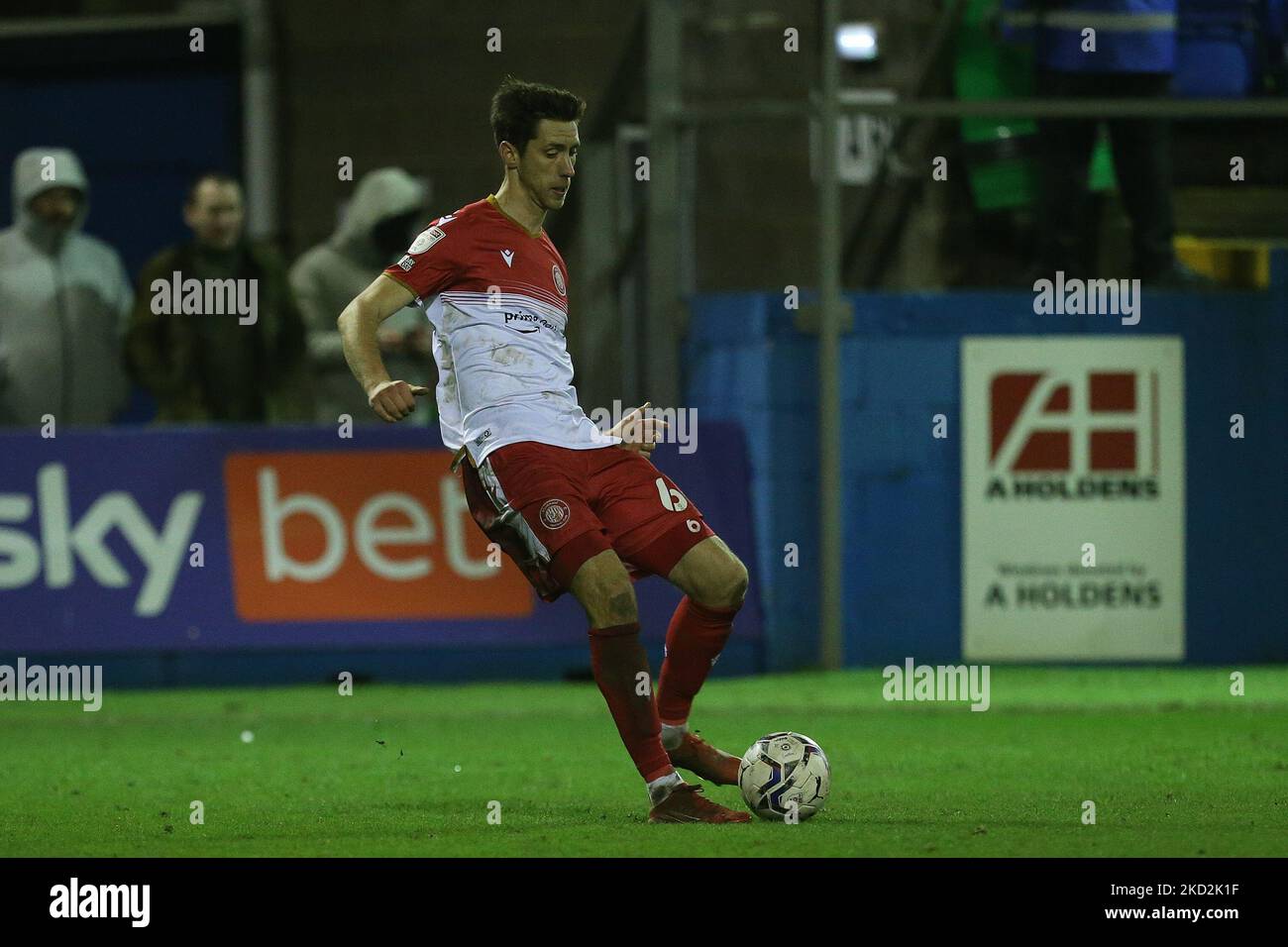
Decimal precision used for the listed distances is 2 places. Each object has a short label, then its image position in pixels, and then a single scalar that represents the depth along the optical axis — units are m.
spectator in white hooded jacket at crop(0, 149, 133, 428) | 11.29
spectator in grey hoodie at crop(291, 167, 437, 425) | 11.78
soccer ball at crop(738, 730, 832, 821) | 6.53
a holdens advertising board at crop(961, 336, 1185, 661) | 11.55
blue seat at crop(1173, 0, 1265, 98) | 11.75
